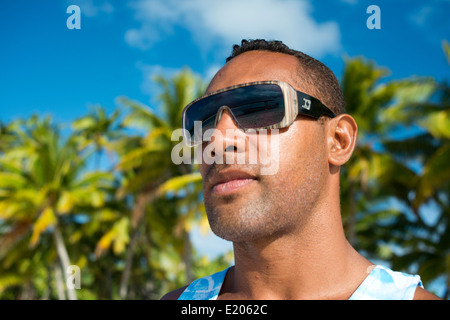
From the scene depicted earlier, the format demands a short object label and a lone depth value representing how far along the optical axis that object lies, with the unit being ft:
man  4.30
